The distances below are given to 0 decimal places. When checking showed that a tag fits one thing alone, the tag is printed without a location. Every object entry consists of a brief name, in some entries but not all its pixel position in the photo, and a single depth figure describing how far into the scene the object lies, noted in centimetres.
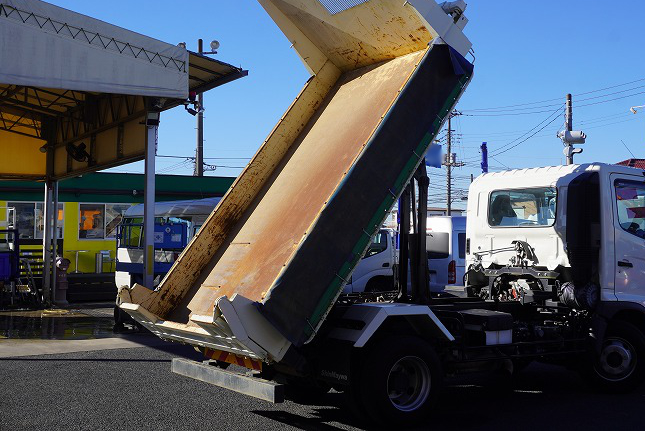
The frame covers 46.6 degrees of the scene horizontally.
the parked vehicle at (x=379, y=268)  1681
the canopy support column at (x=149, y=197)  1387
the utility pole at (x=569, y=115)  3225
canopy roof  1212
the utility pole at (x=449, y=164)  5780
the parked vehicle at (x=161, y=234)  1653
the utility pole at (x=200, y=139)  3531
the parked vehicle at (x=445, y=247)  1883
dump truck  635
